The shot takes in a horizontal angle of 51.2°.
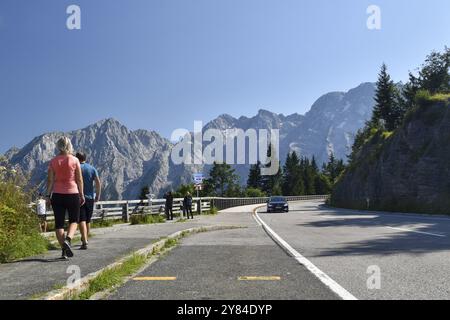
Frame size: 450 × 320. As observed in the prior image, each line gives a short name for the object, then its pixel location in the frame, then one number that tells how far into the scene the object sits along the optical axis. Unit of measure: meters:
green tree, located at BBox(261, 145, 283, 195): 127.94
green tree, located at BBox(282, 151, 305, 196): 121.81
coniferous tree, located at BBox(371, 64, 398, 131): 91.25
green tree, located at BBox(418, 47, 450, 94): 87.38
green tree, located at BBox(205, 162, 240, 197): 121.42
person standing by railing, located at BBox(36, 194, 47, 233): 15.62
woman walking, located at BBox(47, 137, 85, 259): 7.97
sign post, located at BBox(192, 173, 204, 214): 34.53
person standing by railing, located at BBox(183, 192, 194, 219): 29.60
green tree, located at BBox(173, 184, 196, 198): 93.84
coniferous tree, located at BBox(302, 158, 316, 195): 126.81
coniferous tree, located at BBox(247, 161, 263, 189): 129.62
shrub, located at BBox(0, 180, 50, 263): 8.09
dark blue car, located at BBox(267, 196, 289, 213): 39.94
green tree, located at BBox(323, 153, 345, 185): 143.38
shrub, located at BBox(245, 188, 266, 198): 112.06
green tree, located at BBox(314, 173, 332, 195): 131.62
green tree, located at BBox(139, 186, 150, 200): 122.72
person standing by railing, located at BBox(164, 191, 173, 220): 26.71
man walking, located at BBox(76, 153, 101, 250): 9.33
